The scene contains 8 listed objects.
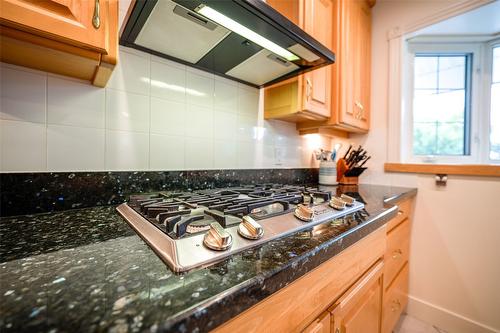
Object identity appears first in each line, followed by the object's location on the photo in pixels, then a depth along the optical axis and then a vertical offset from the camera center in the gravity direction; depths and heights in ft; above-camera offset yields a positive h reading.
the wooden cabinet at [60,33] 1.43 +0.88
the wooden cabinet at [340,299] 1.23 -1.05
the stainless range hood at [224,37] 2.03 +1.41
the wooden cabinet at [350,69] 4.37 +2.07
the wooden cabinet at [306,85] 3.67 +1.38
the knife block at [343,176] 5.41 -0.31
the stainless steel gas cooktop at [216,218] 1.20 -0.44
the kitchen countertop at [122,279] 0.74 -0.52
